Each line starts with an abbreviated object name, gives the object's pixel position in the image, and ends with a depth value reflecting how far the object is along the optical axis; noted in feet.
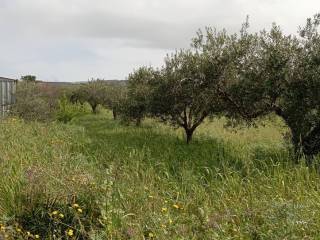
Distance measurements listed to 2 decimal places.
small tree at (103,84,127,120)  90.20
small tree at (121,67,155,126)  58.54
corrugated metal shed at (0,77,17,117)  61.27
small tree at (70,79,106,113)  100.81
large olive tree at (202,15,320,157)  29.27
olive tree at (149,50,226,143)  38.47
